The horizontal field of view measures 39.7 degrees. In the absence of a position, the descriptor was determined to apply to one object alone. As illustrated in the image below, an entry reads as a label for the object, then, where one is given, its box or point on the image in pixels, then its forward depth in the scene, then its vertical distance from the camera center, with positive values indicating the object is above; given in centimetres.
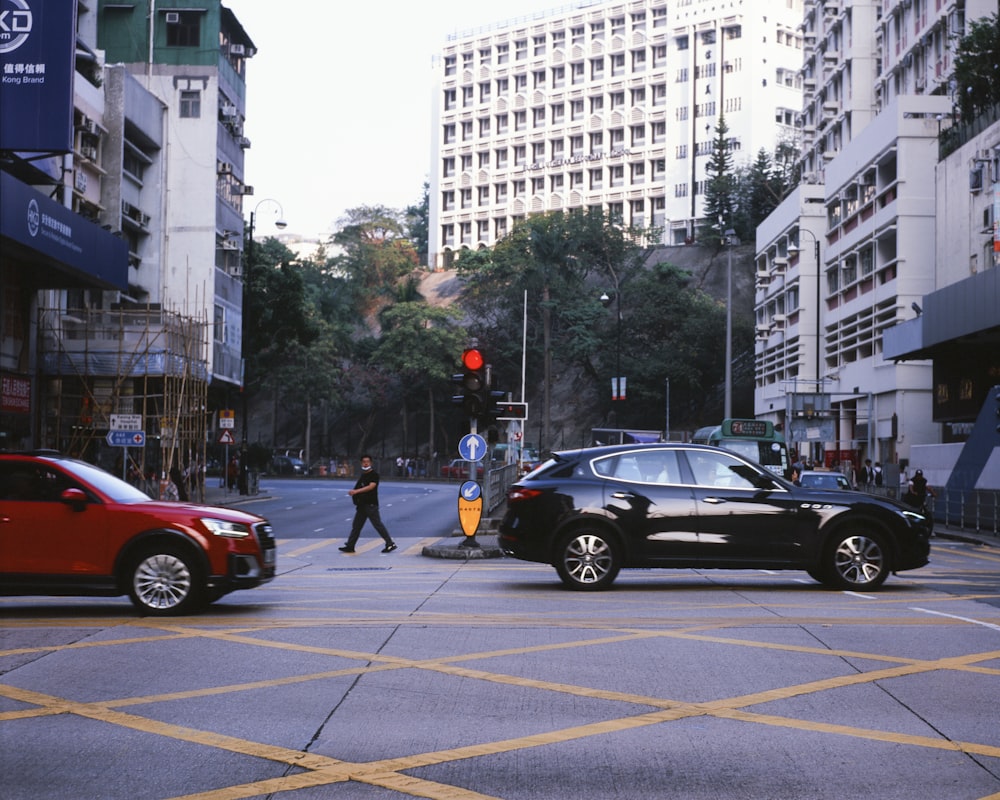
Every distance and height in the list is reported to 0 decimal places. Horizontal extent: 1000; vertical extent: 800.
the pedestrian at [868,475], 5378 -31
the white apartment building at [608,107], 12412 +3329
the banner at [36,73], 3278 +901
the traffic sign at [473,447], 2408 +23
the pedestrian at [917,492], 3844 -68
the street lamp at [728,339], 6149 +559
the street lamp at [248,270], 5733 +810
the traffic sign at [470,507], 2288 -78
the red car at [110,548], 1304 -89
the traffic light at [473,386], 2327 +125
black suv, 1574 -73
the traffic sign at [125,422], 3806 +89
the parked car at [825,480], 3607 -36
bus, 4116 +75
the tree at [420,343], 10038 +847
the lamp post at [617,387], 7606 +421
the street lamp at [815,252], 6681 +1161
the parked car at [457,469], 8975 -58
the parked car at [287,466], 9625 -62
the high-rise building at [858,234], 5978 +1171
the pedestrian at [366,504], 2388 -79
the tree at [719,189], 12012 +2422
